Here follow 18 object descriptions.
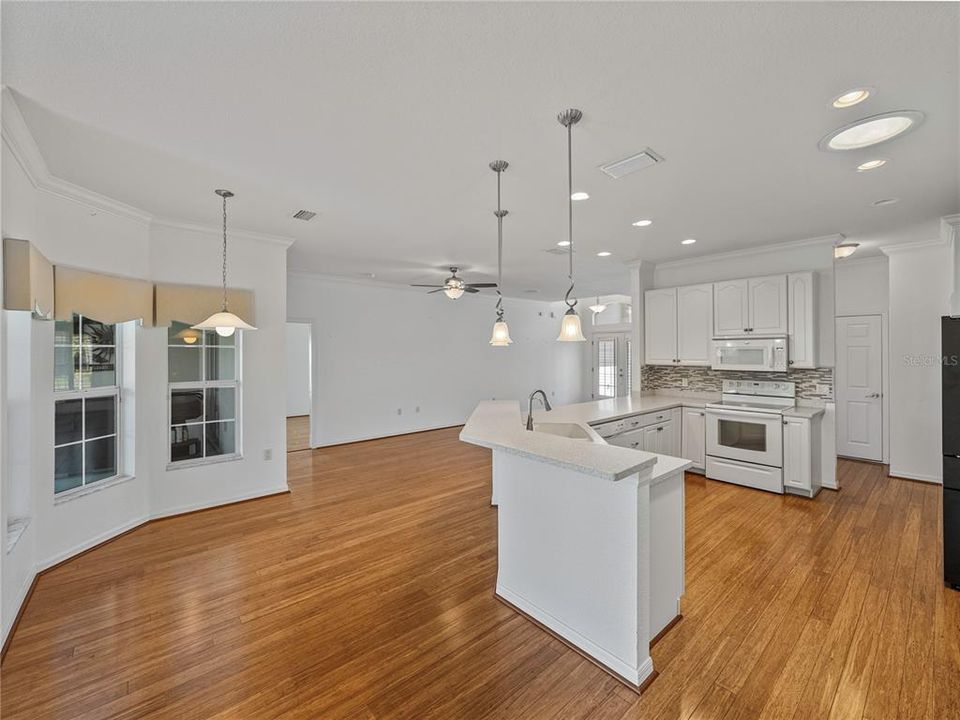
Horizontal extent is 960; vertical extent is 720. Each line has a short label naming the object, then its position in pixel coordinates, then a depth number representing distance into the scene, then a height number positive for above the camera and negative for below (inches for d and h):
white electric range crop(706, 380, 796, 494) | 170.7 -33.5
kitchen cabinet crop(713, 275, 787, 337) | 181.9 +23.4
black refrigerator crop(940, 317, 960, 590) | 102.8 -24.8
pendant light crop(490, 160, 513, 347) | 136.6 +9.1
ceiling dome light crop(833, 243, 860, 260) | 184.4 +48.9
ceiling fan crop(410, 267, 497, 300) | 184.5 +32.5
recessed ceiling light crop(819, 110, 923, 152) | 83.0 +48.3
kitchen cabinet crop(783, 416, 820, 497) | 164.4 -40.1
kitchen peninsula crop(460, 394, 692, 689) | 74.1 -37.4
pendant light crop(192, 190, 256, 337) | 114.0 +10.1
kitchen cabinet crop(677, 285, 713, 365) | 203.6 +17.1
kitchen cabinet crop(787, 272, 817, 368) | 173.6 +16.1
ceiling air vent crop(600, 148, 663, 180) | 99.8 +48.9
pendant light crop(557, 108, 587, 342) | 114.0 +8.4
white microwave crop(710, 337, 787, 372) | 181.2 +1.5
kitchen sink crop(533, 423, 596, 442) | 138.3 -24.7
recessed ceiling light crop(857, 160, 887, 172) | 104.3 +49.3
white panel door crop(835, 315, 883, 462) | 211.3 -16.4
